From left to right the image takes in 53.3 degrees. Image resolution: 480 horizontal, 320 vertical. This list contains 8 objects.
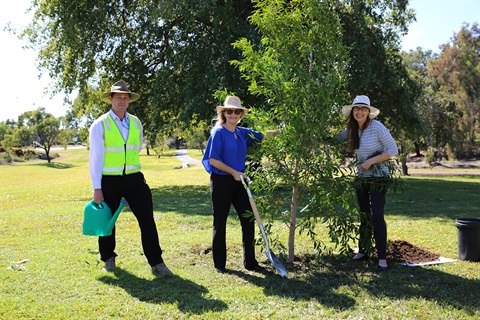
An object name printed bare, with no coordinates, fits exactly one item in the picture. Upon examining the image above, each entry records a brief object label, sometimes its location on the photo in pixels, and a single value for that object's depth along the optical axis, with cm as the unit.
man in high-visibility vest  634
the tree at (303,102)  625
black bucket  677
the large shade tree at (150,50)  1644
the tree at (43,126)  6819
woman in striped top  651
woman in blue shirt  643
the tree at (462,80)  4338
